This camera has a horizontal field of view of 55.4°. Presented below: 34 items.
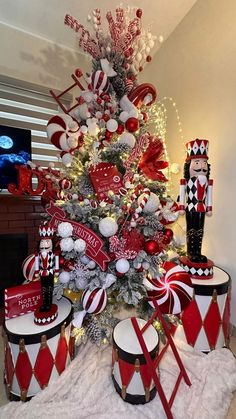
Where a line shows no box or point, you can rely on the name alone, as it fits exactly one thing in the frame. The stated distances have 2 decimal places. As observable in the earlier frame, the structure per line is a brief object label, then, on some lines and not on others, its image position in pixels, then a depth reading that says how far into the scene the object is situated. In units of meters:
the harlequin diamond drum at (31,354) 0.94
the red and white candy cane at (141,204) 1.15
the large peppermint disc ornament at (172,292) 1.04
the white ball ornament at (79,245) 1.08
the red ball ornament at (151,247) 1.10
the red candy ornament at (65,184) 1.28
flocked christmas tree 1.12
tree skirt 0.93
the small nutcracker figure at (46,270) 1.00
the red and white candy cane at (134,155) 1.23
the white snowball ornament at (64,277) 1.14
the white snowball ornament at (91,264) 1.15
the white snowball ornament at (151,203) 1.15
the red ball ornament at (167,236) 1.26
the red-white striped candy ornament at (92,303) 1.04
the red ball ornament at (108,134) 1.26
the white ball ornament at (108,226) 1.06
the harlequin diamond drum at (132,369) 0.95
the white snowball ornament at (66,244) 1.08
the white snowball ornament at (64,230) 1.08
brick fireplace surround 1.64
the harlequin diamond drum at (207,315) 1.25
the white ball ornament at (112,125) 1.21
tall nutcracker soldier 1.35
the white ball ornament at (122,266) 1.07
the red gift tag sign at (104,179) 1.18
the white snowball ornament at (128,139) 1.21
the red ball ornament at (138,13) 1.18
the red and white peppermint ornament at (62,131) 1.30
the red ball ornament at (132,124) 1.21
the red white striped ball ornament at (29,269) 1.20
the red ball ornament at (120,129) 1.27
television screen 1.60
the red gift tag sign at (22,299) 1.02
